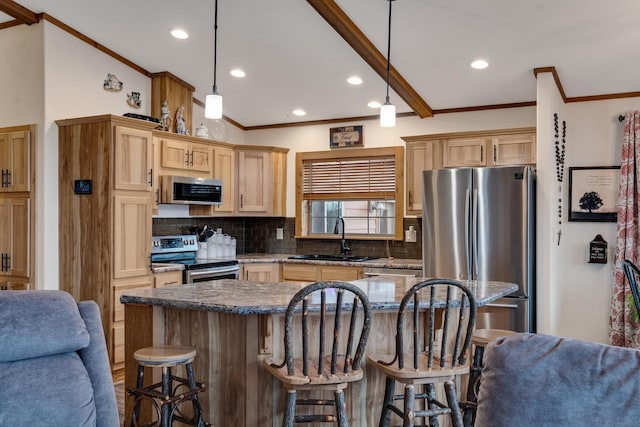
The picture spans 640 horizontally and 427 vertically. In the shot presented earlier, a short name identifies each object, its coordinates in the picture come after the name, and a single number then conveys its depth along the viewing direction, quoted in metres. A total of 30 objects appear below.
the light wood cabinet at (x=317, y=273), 5.42
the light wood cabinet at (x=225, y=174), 5.73
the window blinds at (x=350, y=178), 5.96
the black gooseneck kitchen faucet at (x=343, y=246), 6.04
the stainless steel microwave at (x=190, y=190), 5.11
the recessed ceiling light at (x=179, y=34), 4.51
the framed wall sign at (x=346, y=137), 6.05
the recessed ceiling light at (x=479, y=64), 4.31
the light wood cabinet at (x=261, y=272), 5.74
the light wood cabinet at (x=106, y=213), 4.36
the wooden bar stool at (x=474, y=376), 2.80
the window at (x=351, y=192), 5.93
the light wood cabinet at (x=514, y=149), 4.89
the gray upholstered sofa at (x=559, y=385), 1.21
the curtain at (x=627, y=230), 4.67
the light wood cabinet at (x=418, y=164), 5.29
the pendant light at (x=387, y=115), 3.34
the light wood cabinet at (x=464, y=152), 5.08
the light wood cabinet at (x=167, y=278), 4.74
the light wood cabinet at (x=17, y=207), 4.48
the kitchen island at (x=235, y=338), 2.57
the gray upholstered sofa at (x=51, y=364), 1.63
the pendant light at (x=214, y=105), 3.21
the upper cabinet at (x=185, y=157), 5.16
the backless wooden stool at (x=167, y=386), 2.43
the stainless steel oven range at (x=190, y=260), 5.04
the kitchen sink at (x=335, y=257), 5.67
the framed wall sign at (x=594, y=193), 4.91
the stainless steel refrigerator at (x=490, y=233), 4.29
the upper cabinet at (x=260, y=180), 6.02
